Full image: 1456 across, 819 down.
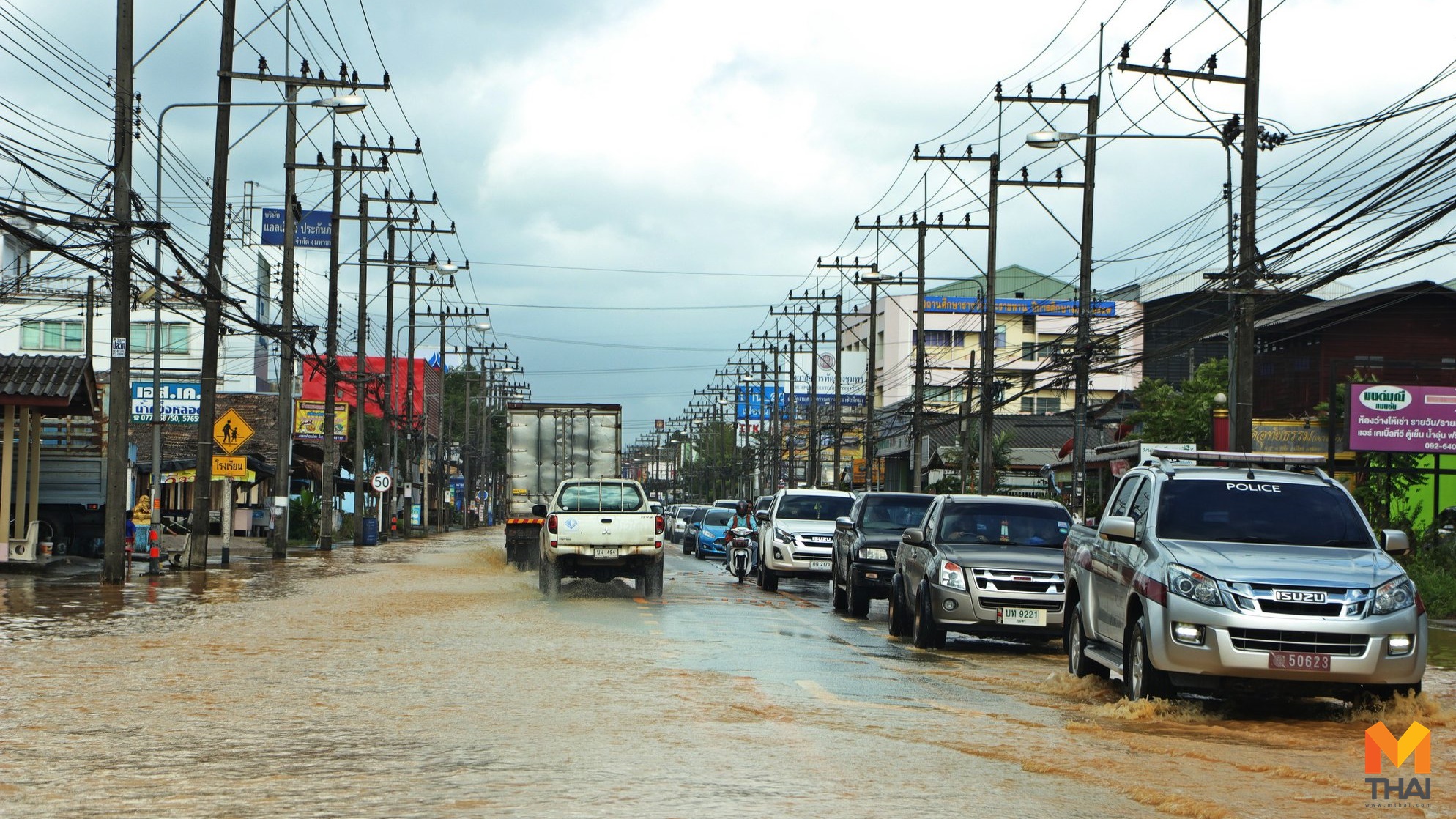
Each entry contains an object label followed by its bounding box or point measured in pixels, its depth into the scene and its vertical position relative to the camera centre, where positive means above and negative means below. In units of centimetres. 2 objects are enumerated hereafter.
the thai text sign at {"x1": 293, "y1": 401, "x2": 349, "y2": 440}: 6228 +157
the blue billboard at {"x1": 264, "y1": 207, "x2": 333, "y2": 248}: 6812 +986
